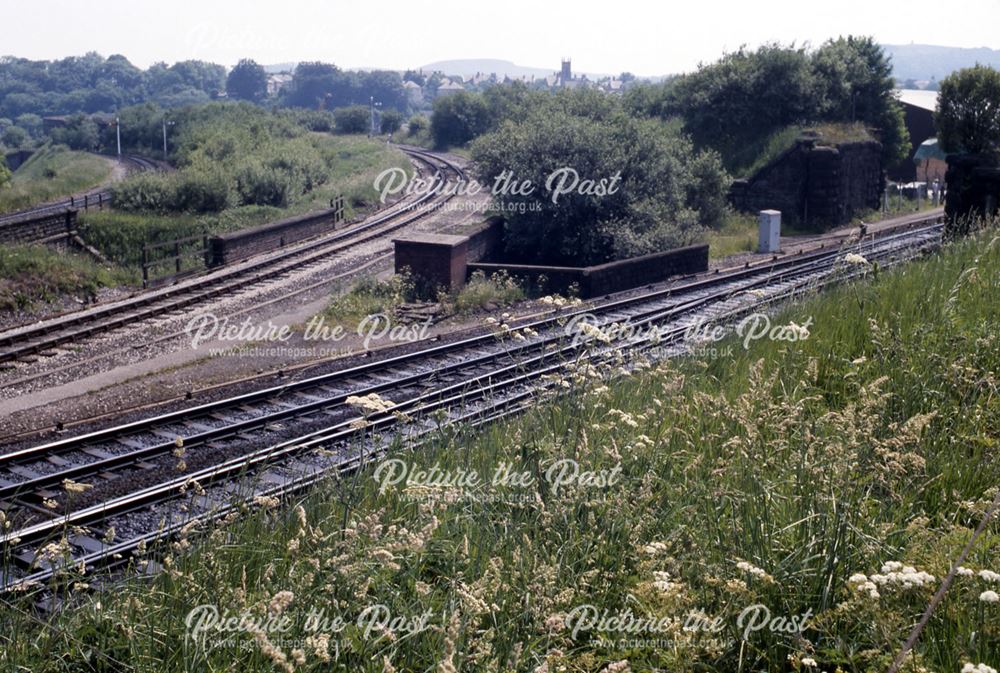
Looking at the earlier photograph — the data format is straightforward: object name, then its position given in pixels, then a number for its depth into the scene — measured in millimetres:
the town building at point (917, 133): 52562
